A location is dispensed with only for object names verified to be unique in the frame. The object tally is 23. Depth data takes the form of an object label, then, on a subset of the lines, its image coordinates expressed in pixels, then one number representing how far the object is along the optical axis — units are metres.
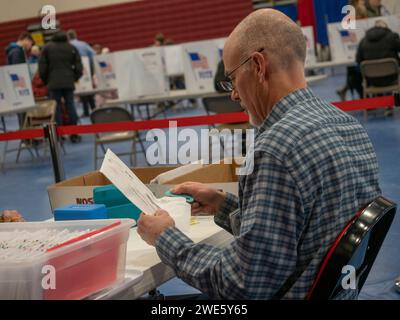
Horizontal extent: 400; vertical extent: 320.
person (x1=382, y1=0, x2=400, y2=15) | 14.86
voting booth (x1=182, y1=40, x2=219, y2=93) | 8.12
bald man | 1.36
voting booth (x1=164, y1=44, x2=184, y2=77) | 12.15
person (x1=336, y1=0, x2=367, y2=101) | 9.42
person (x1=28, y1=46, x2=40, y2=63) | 13.04
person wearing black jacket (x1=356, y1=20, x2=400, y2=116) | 8.57
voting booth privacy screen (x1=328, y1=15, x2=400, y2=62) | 9.59
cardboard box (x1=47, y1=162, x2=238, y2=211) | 2.29
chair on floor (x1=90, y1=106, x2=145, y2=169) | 6.84
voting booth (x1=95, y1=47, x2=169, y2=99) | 8.17
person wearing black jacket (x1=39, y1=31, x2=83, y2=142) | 9.50
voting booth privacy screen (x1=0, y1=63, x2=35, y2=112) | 9.03
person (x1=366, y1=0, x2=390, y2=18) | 10.94
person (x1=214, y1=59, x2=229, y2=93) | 7.09
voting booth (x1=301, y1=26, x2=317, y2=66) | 9.60
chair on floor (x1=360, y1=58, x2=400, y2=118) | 8.21
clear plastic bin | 1.32
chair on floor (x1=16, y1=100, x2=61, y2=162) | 8.95
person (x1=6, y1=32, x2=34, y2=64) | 11.01
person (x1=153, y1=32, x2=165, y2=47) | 13.51
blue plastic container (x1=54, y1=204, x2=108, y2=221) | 1.87
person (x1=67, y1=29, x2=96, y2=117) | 12.48
